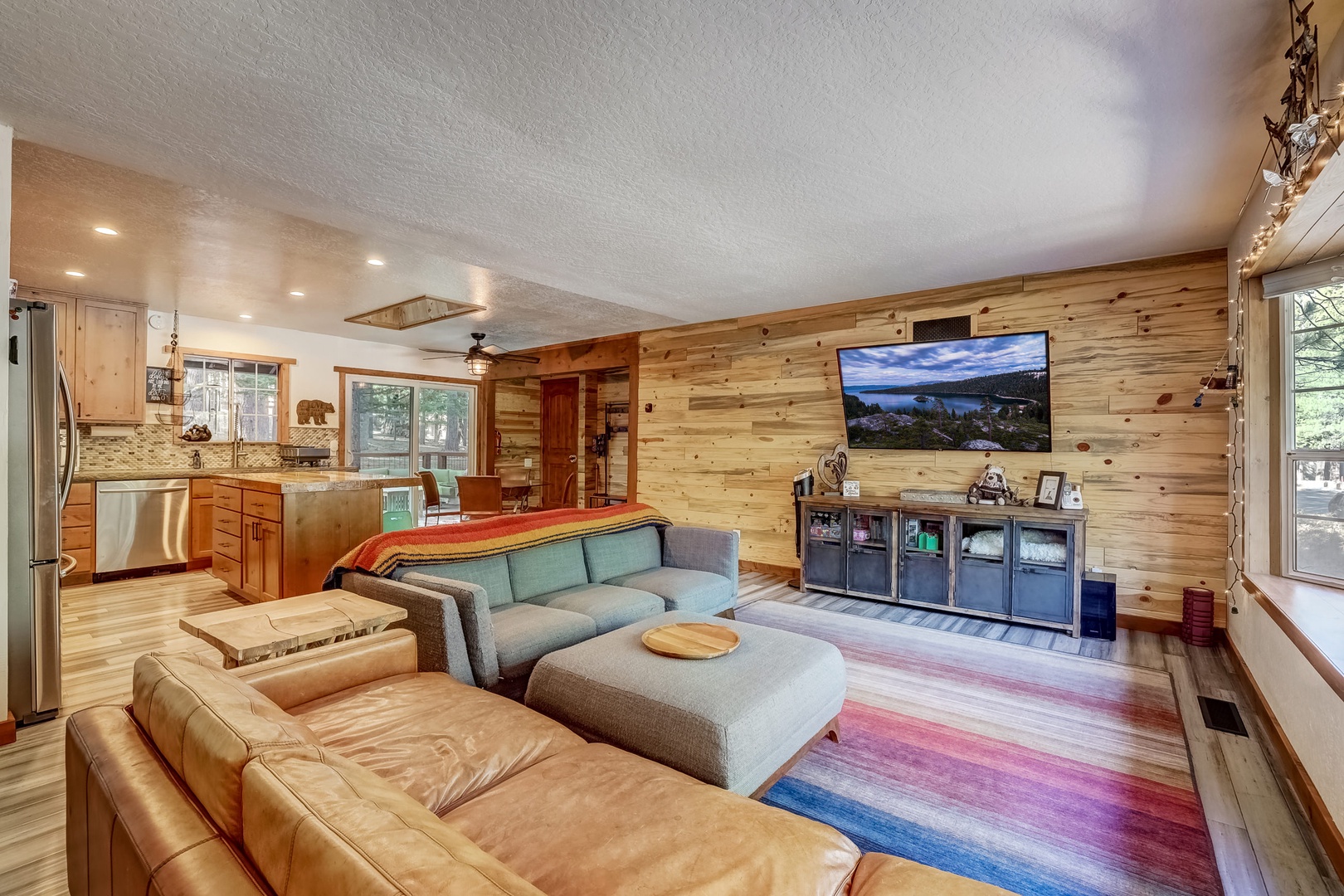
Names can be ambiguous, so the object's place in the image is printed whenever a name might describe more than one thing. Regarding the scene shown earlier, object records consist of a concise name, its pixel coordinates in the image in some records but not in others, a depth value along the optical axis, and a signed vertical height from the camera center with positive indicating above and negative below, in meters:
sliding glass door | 7.85 +0.22
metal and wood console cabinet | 4.05 -0.80
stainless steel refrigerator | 2.68 -0.30
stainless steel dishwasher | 5.29 -0.72
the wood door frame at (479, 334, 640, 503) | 7.00 +1.00
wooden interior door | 9.21 +0.12
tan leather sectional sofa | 0.79 -0.71
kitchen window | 6.32 +0.50
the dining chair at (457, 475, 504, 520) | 6.94 -0.58
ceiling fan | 6.47 +0.90
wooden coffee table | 1.89 -0.61
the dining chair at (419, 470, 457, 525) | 6.61 -0.51
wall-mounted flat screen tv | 4.37 +0.39
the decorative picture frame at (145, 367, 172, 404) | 5.98 +0.56
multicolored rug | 1.86 -1.24
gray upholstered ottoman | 1.85 -0.84
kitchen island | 4.02 -0.56
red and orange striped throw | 2.71 -0.47
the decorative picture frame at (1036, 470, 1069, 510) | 4.20 -0.29
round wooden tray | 2.28 -0.76
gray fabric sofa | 2.35 -0.76
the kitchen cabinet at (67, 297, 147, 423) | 5.38 +0.72
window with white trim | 2.83 +0.06
